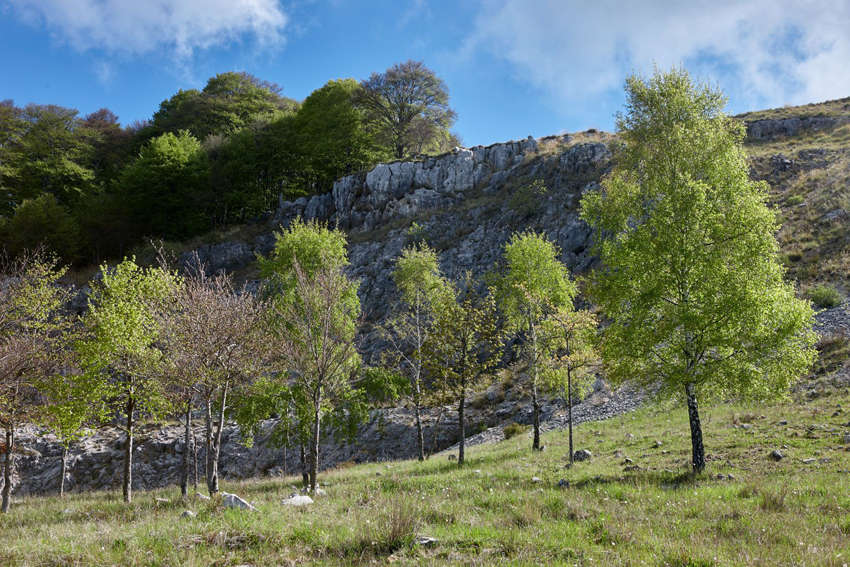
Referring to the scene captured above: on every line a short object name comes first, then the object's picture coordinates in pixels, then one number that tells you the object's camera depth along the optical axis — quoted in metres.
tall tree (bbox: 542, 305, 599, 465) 19.08
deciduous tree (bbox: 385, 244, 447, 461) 29.23
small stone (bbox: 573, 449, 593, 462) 17.21
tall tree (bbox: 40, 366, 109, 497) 17.36
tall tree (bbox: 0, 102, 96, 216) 60.53
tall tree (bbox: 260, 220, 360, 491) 17.84
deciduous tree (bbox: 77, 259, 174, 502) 17.86
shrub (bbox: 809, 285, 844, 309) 23.98
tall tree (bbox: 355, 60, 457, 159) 61.97
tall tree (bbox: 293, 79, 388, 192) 61.06
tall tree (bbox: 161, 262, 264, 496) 16.53
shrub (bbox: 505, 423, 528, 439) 26.39
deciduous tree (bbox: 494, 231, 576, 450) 24.23
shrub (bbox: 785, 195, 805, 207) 34.97
